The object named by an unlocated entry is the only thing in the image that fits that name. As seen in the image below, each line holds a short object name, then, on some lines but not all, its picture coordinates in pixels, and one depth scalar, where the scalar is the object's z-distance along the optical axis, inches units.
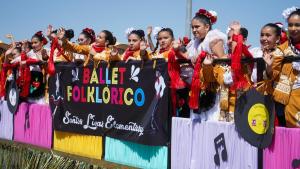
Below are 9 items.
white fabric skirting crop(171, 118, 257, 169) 166.6
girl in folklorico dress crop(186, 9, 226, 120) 178.9
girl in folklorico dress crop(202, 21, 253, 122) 160.4
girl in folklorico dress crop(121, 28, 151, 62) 239.8
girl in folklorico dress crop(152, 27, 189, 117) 190.9
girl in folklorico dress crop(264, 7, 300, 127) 150.7
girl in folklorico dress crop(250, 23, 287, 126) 157.3
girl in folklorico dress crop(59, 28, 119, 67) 252.1
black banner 203.5
